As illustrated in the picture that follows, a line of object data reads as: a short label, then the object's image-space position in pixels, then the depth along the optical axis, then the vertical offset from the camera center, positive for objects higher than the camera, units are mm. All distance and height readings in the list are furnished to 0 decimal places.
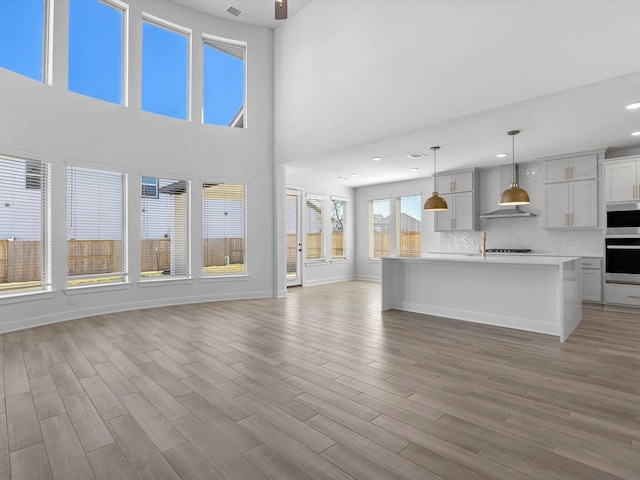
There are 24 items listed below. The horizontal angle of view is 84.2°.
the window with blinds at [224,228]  6867 +284
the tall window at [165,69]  6324 +3224
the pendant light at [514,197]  4832 +596
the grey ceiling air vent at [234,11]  6590 +4354
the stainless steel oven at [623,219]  5636 +325
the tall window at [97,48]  5441 +3155
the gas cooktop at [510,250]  6995 -204
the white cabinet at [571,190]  6031 +867
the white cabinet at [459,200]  7520 +864
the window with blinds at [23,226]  4680 +245
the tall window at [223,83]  6988 +3216
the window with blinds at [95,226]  5414 +270
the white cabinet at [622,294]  5523 -876
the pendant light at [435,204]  5750 +596
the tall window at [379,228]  9836 +376
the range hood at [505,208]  6961 +653
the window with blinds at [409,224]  9118 +435
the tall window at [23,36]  4762 +2895
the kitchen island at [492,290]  4230 -684
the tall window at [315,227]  9453 +391
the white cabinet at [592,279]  5895 -678
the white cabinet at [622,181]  5531 +929
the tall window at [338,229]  10086 +356
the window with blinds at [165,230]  6203 +234
